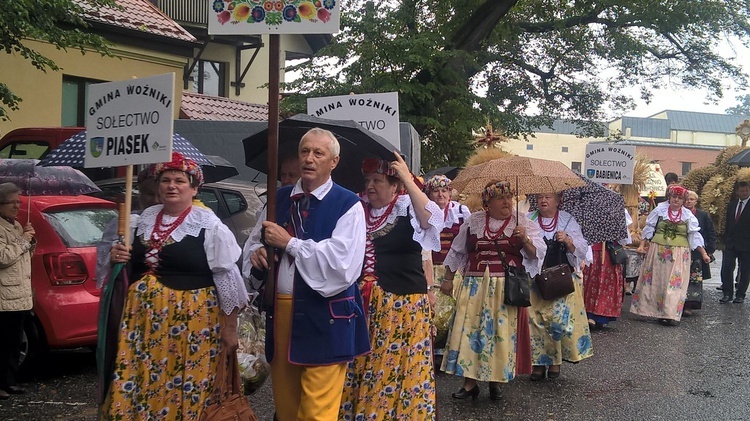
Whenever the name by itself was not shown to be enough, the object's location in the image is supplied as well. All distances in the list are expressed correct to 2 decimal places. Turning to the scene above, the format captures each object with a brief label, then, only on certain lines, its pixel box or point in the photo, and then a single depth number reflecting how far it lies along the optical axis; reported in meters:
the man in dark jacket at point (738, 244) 14.25
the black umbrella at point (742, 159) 14.70
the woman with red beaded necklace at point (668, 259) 11.87
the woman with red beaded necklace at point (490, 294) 6.90
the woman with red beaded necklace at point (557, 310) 7.88
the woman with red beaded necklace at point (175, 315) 4.63
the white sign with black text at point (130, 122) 4.88
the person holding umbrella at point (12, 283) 6.57
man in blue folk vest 4.25
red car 7.05
